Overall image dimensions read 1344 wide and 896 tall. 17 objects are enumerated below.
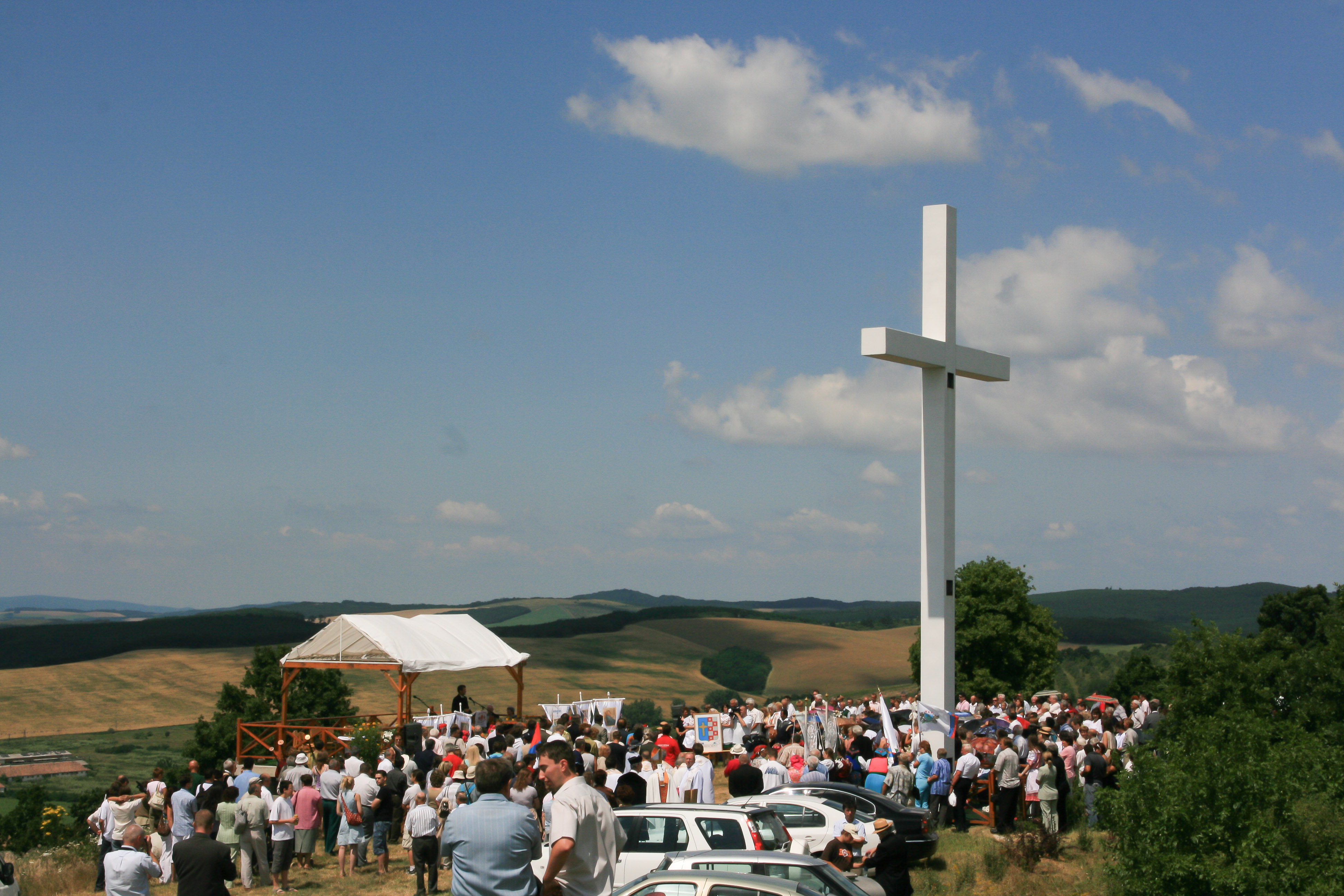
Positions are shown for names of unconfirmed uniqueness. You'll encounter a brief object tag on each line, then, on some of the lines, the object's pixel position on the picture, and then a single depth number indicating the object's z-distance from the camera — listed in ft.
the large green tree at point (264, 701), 200.23
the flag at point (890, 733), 74.33
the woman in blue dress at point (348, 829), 58.03
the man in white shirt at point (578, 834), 24.11
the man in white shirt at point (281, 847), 54.39
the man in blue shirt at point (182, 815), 55.31
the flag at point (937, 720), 73.82
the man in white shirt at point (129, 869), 36.19
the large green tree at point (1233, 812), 39.75
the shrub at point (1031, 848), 57.72
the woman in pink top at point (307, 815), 56.90
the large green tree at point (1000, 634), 167.22
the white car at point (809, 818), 52.39
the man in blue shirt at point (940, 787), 67.62
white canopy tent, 88.07
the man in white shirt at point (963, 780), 67.10
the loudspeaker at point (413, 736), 69.92
